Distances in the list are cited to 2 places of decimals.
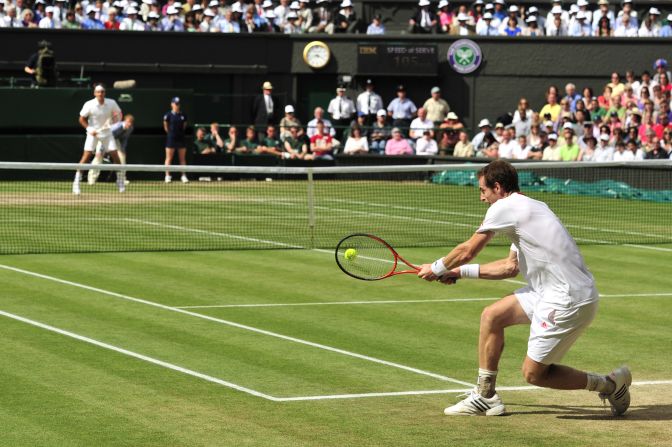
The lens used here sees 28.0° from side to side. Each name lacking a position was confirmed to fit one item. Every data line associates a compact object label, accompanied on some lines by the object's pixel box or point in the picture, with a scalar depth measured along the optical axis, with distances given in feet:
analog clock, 128.26
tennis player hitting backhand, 30.60
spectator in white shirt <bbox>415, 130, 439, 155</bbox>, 115.24
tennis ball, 33.78
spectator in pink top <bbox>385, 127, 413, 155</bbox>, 115.75
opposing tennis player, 95.30
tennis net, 70.18
